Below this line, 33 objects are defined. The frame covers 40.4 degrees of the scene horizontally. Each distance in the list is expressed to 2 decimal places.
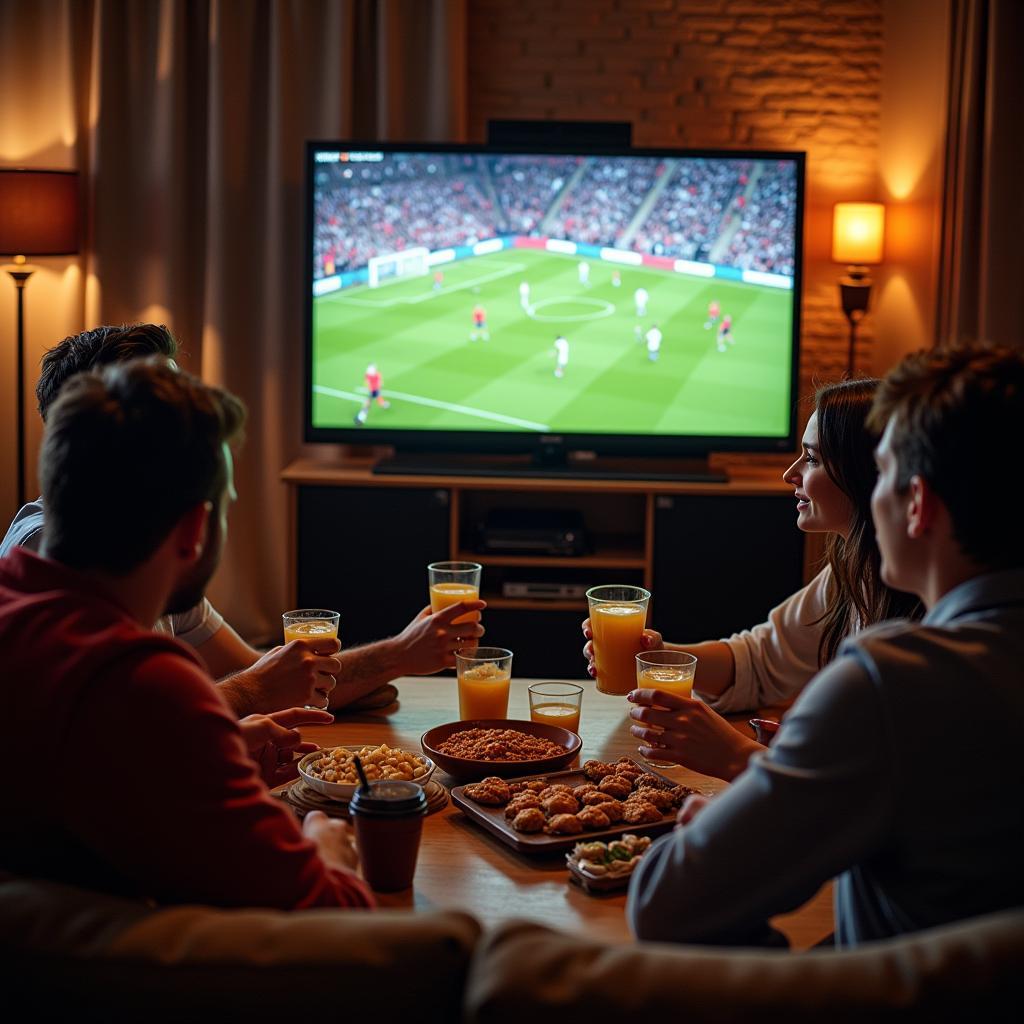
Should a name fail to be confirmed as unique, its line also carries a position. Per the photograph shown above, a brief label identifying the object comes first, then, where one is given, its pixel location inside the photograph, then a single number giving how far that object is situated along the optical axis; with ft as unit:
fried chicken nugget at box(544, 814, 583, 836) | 5.83
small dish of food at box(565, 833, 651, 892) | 5.45
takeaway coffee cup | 5.34
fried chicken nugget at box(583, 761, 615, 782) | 6.53
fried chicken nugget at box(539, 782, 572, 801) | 6.18
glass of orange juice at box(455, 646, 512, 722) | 7.45
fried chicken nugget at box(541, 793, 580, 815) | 5.99
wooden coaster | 6.25
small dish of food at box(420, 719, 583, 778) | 6.63
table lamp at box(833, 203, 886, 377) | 17.07
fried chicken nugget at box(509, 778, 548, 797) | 6.35
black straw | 5.45
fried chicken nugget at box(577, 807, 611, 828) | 5.90
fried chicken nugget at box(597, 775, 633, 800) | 6.27
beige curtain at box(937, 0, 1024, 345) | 15.51
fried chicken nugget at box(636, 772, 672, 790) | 6.40
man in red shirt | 4.17
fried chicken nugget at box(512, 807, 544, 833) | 5.87
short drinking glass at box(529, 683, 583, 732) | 7.34
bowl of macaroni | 6.24
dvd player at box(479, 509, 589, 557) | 16.52
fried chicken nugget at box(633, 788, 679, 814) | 6.11
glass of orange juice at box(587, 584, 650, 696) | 7.73
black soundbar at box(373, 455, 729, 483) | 16.39
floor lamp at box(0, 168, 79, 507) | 15.83
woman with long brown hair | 7.84
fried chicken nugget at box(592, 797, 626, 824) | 5.97
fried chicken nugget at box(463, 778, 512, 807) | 6.23
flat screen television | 16.61
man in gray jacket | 4.23
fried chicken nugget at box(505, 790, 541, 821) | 6.04
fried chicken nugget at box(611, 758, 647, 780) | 6.52
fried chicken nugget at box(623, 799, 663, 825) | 5.96
